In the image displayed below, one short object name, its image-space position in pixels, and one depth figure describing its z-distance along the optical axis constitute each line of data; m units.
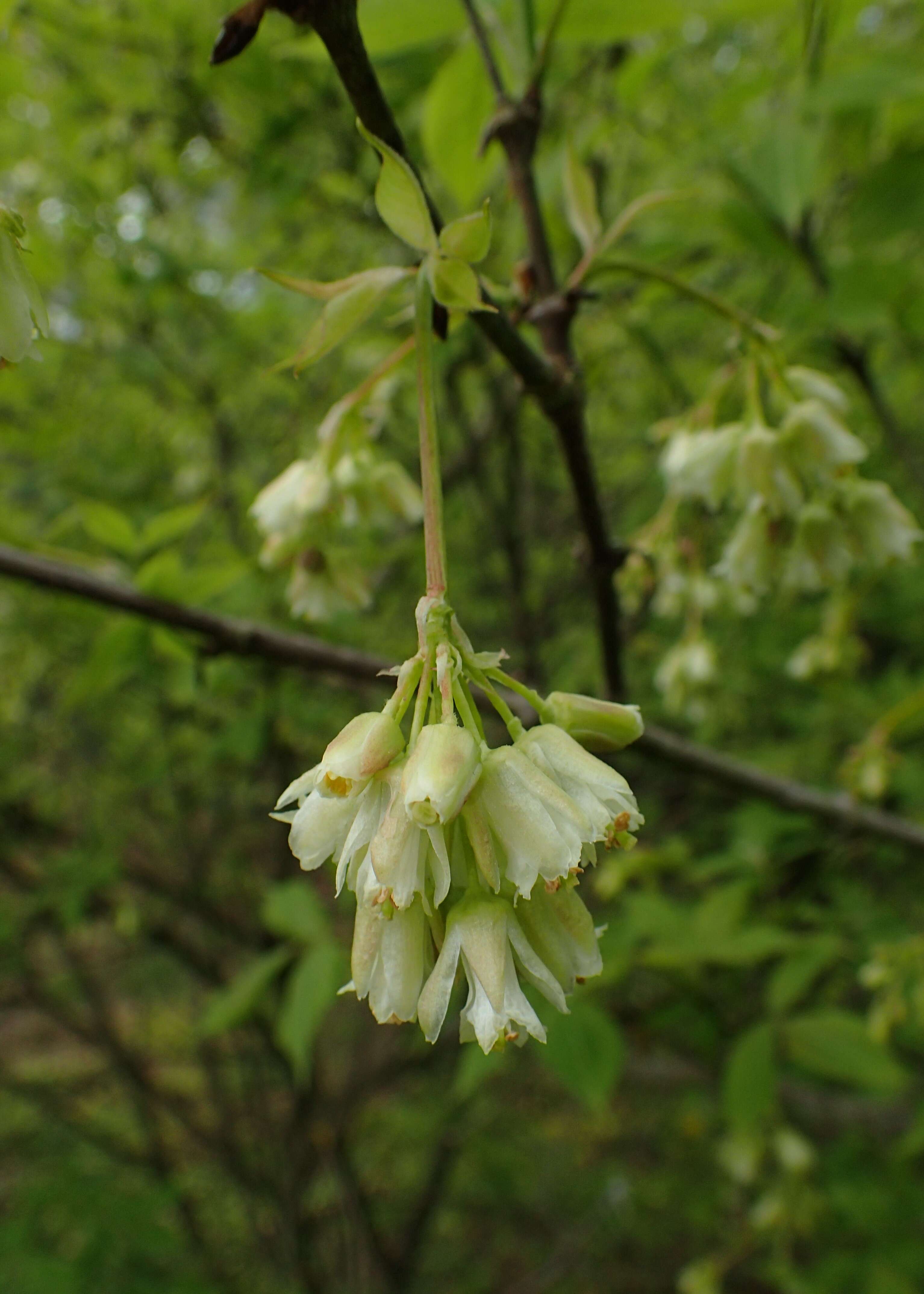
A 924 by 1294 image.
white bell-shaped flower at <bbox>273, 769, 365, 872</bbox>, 0.09
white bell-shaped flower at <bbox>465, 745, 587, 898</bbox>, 0.09
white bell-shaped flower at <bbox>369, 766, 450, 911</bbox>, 0.08
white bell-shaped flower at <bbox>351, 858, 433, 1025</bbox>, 0.09
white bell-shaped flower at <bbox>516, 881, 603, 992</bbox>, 0.09
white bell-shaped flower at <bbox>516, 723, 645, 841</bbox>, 0.09
